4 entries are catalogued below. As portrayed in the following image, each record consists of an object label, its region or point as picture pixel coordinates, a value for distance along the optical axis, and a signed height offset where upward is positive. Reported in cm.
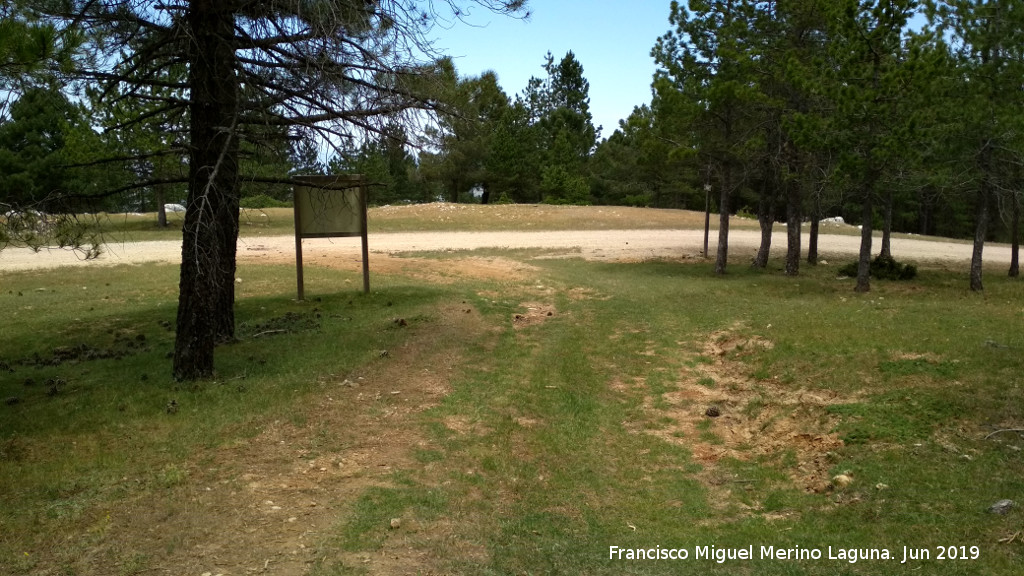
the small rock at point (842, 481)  521 -200
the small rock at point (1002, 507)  435 -183
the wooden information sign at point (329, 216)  1256 -16
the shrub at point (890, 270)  1661 -142
